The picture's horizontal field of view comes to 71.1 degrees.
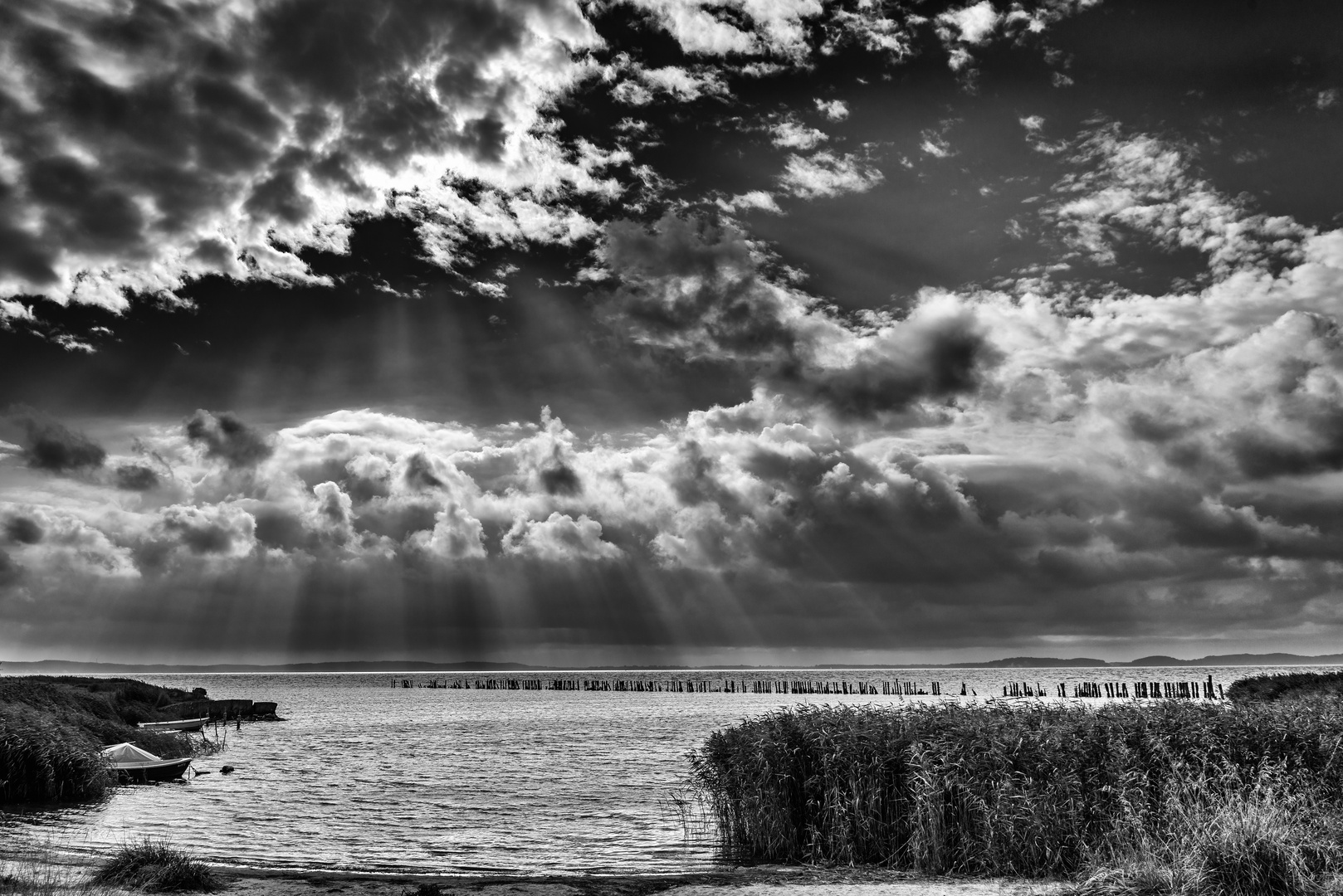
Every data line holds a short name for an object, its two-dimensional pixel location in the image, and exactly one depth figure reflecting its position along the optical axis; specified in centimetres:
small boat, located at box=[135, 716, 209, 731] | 5884
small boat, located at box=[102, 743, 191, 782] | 3772
